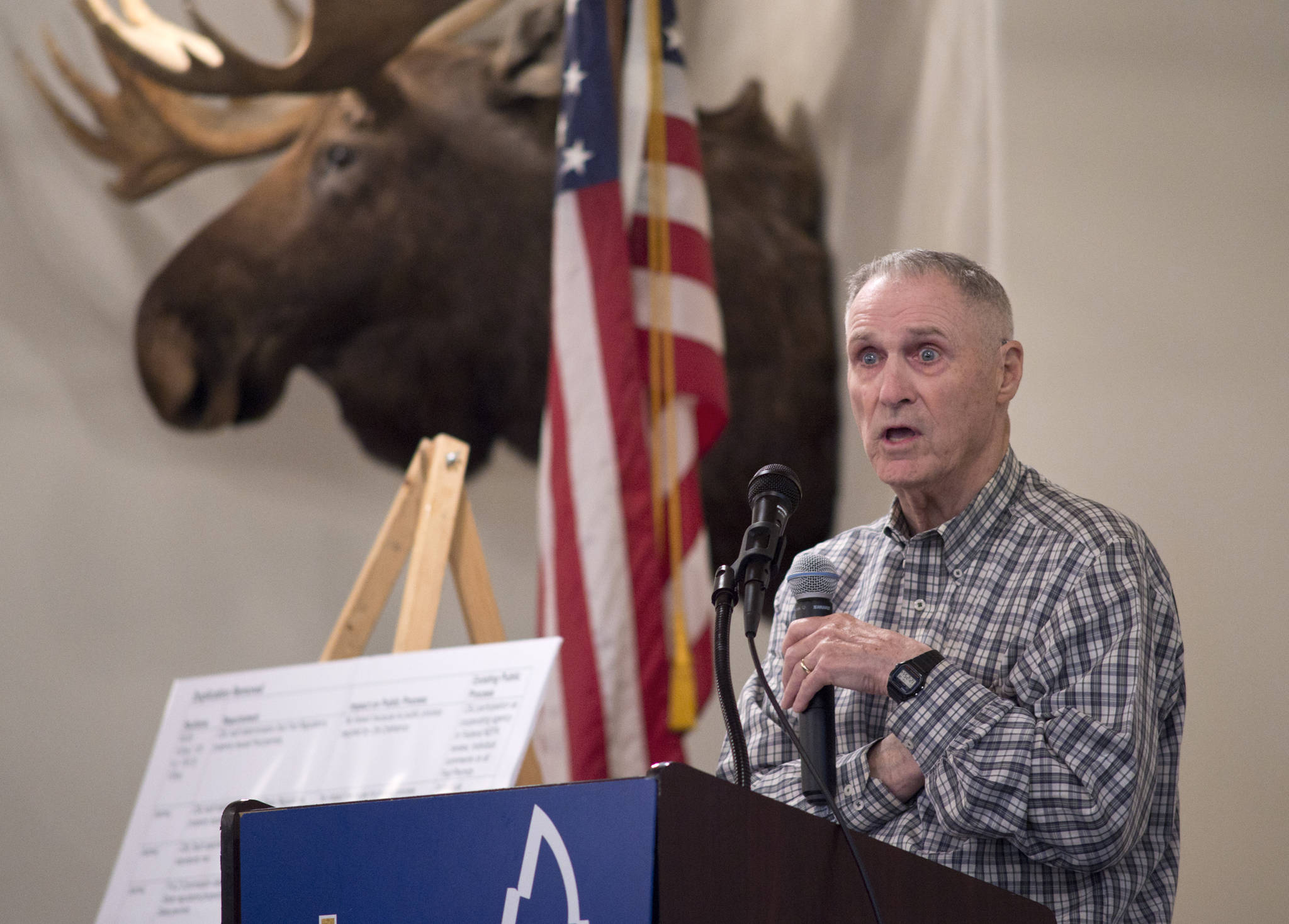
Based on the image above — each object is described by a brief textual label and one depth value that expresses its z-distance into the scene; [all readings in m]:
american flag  7.52
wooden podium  6.02
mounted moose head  8.90
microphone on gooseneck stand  6.21
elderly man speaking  6.31
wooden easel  7.11
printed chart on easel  6.89
